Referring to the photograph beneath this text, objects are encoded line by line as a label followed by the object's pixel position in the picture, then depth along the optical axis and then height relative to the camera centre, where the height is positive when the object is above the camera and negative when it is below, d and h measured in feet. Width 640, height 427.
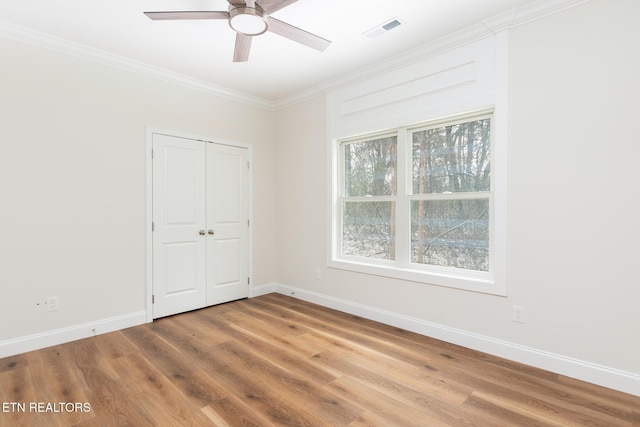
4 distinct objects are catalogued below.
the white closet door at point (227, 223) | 13.42 -0.56
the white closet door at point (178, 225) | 11.90 -0.58
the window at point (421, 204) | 9.58 +0.26
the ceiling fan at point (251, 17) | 6.89 +4.34
